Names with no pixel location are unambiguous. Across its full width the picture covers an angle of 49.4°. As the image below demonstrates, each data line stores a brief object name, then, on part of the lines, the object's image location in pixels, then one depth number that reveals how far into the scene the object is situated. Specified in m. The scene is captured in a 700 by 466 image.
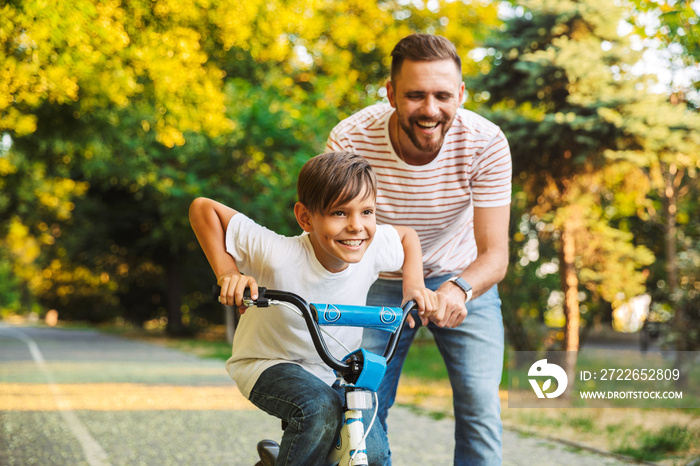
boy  2.38
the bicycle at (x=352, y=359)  2.26
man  2.90
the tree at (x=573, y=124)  9.81
